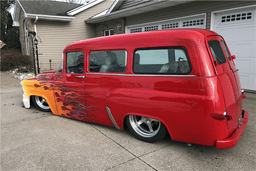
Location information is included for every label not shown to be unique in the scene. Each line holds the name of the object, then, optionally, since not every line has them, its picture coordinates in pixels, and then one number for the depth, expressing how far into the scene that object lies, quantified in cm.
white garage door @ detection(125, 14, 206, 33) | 827
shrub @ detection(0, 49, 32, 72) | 1427
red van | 269
